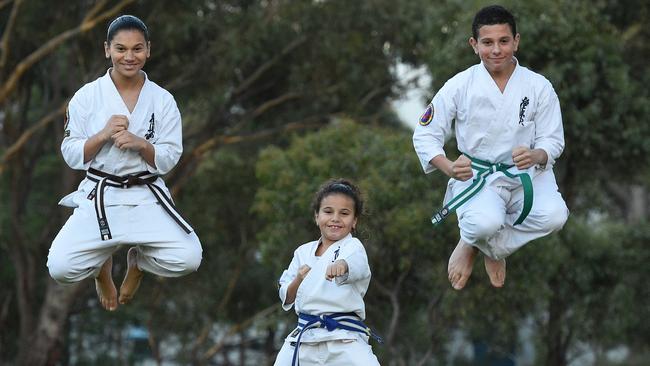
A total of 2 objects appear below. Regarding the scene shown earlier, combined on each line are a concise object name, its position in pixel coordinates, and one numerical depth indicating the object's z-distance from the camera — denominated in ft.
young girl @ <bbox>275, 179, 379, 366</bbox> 54.44
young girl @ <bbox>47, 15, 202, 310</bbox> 54.49
